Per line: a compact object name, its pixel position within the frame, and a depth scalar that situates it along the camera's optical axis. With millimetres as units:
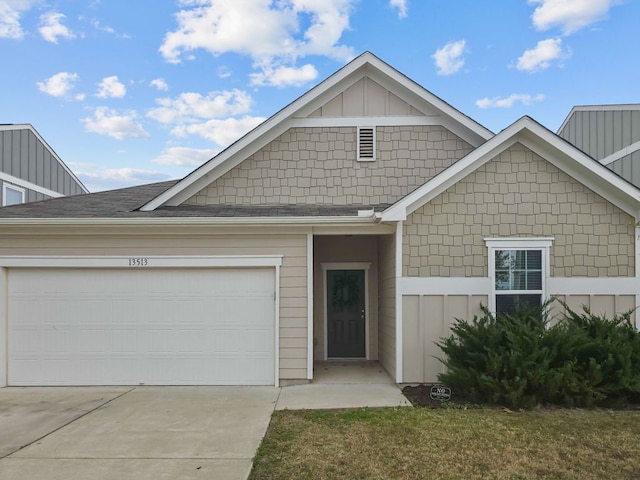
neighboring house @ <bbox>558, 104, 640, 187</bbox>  13117
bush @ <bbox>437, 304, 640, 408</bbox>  6668
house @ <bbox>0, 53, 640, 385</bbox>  8266
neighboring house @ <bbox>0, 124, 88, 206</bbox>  14031
